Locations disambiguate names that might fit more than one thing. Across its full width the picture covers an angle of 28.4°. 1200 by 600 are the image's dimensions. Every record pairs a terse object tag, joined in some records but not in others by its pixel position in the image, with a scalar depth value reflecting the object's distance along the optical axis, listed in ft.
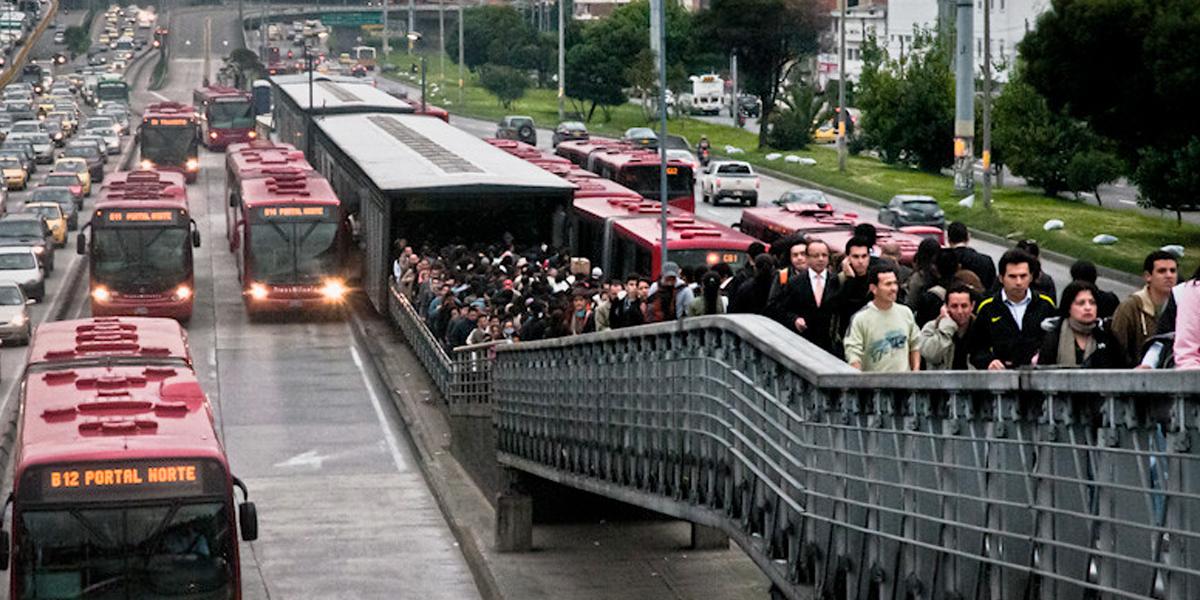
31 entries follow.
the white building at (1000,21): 344.28
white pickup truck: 231.91
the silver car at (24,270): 161.89
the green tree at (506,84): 411.21
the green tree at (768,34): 326.65
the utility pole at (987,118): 204.03
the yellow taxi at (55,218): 202.08
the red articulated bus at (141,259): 147.43
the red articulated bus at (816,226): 120.96
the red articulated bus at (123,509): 57.41
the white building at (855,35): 456.86
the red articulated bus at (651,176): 198.59
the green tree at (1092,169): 226.38
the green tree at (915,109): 265.54
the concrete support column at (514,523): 81.20
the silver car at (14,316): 141.90
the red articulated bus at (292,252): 150.51
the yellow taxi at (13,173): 266.98
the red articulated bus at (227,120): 300.40
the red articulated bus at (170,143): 257.75
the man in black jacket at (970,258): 52.60
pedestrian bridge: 27.96
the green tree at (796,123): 312.09
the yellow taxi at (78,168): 253.85
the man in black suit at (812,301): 48.57
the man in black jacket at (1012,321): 41.60
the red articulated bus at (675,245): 123.13
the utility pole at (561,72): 352.08
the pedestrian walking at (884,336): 43.32
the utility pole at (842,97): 258.57
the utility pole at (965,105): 211.82
